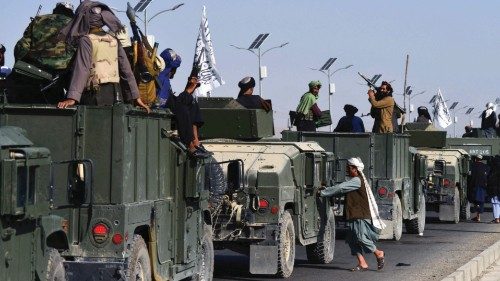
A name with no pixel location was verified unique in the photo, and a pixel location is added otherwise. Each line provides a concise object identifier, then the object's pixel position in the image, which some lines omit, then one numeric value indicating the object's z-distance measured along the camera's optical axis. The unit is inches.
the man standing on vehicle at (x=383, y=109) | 1120.2
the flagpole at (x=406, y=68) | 1582.2
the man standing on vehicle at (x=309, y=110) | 1042.1
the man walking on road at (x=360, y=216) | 823.1
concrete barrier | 722.9
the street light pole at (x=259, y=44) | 2535.7
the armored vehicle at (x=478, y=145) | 1810.0
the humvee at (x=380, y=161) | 1082.7
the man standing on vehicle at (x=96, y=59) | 508.1
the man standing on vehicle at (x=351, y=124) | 1119.0
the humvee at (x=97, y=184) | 490.0
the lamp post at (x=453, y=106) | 5221.0
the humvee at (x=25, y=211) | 388.8
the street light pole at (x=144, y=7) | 1768.0
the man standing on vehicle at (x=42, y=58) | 514.0
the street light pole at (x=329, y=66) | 3230.8
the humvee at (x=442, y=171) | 1389.0
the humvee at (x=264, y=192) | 742.5
